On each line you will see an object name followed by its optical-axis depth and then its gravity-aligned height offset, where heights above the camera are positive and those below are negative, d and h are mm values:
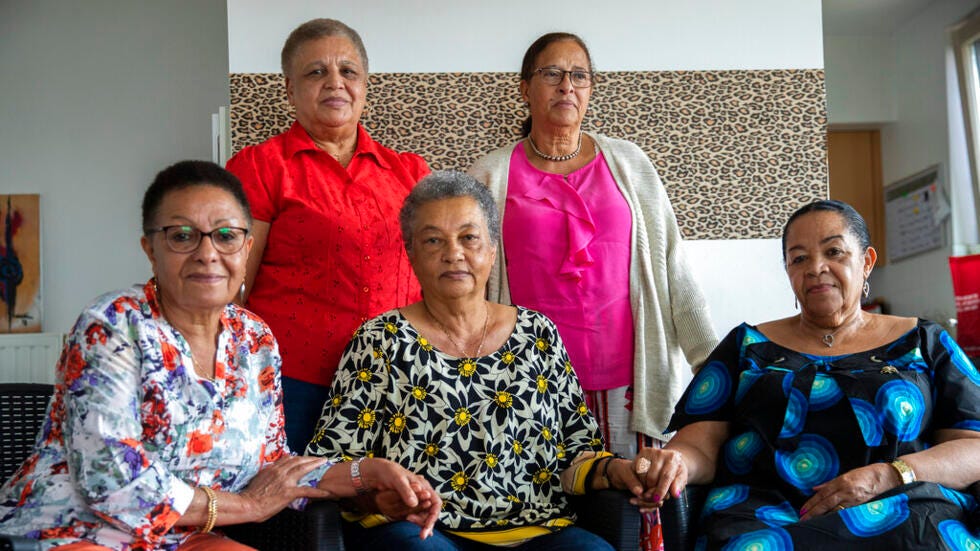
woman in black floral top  2215 -254
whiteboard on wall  7141 +550
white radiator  6762 -339
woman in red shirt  2621 +208
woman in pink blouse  2885 +101
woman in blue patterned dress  2150 -329
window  6809 +1432
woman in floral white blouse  1841 -228
